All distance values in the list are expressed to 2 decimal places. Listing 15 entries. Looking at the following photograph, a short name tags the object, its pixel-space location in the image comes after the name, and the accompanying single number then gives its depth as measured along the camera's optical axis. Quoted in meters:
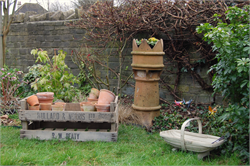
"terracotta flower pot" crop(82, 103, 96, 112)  3.37
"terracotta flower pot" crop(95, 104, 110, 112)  3.30
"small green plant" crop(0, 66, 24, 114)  4.56
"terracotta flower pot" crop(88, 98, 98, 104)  3.71
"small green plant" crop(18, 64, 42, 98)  5.23
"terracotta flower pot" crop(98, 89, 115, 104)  3.45
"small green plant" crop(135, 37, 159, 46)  4.01
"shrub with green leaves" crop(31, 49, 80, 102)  4.37
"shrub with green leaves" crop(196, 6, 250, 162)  2.55
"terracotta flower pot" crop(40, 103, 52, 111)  3.44
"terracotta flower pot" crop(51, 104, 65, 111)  3.36
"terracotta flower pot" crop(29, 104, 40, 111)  3.38
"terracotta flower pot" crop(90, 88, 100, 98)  3.74
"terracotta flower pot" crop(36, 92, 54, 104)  3.52
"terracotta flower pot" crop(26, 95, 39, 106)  3.40
